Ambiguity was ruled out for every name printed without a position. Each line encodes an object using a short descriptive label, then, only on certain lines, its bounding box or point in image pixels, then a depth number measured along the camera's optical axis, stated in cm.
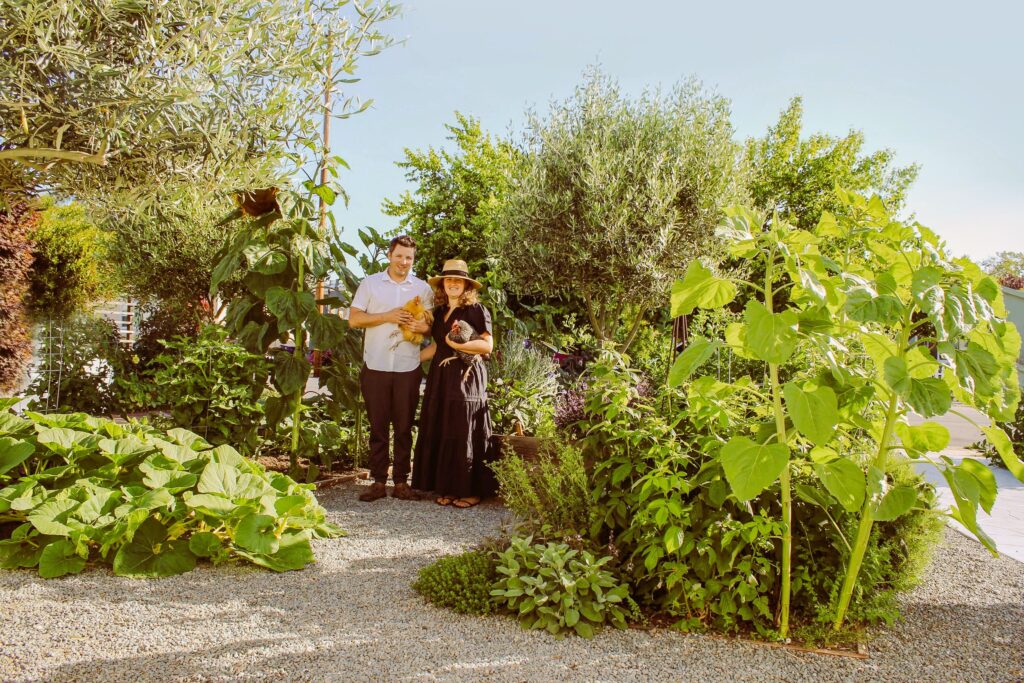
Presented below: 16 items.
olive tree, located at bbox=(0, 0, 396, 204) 336
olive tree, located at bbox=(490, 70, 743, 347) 905
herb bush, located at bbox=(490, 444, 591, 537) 327
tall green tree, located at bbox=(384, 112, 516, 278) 1712
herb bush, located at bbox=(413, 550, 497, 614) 302
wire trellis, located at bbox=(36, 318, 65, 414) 811
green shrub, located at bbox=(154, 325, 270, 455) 536
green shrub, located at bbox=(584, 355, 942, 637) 275
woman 501
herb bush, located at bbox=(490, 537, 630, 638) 283
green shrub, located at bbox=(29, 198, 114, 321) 1416
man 505
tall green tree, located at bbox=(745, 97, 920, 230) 1920
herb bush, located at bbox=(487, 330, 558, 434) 574
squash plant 338
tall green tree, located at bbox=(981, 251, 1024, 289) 3594
